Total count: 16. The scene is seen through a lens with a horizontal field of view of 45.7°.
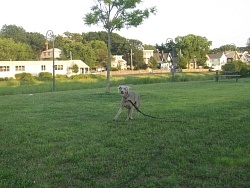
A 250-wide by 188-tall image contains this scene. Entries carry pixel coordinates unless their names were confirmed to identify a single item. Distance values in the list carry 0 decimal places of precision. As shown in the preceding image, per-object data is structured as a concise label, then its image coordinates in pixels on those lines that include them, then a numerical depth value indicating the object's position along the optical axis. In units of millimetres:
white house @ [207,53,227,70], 88625
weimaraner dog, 7305
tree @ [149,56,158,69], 71500
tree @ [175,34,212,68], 72188
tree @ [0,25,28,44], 82000
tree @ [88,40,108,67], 64812
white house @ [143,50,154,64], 81038
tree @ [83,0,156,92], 16344
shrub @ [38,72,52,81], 48544
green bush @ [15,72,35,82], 41738
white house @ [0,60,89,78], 50516
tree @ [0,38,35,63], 61281
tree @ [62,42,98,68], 62500
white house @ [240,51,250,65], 87938
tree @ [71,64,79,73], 53781
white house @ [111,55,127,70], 73875
